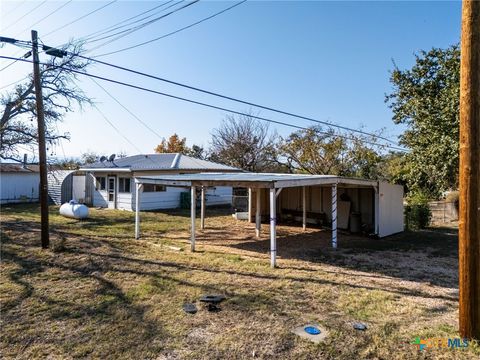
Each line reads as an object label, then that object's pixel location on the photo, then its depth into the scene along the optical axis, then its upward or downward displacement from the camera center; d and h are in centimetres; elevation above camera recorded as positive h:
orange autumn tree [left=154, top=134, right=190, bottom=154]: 3909 +448
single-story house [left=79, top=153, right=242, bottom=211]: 1891 +36
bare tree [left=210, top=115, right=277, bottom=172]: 2839 +291
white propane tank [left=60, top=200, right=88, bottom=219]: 1512 -121
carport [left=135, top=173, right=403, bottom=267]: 835 -28
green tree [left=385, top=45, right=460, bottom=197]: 1351 +303
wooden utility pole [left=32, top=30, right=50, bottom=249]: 896 +108
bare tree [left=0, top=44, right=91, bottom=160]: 1593 +343
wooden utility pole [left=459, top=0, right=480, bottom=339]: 400 +13
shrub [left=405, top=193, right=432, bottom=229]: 1465 -140
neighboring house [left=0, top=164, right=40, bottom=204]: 2227 -3
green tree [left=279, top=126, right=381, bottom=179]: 2486 +221
